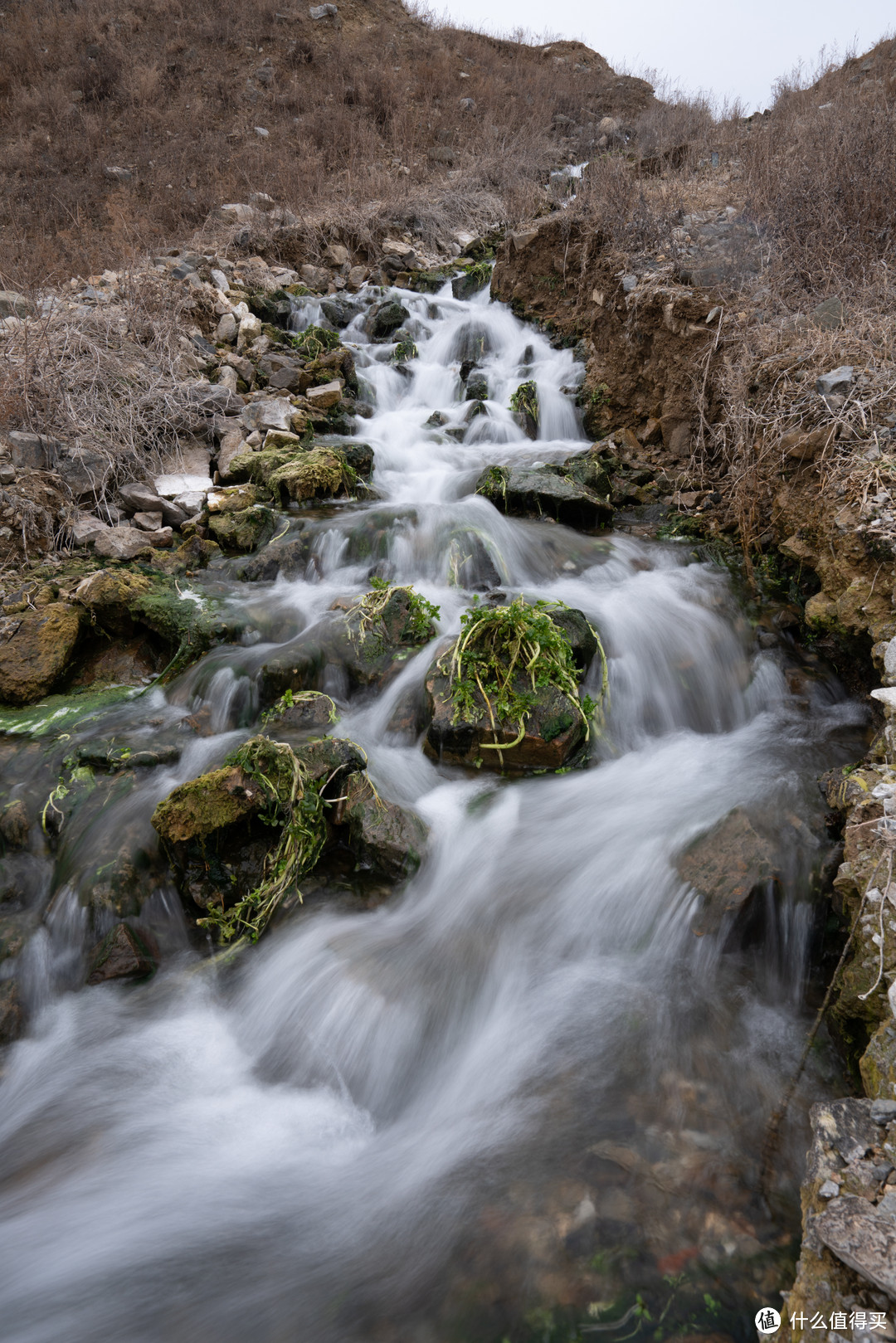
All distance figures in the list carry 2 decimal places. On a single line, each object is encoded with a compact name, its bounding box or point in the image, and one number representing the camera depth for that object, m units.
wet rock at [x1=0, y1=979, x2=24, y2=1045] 2.74
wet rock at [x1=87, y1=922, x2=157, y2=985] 2.88
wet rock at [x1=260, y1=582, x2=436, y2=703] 3.96
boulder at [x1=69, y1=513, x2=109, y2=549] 4.87
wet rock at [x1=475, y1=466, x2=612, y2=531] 5.46
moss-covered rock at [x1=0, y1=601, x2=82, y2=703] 3.87
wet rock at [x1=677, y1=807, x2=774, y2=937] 2.72
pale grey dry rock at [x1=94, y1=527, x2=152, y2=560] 4.84
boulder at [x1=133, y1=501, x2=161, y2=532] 5.17
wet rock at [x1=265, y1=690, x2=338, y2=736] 3.70
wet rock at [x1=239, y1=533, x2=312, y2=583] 4.95
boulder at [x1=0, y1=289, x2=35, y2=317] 6.82
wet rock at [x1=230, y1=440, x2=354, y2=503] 5.70
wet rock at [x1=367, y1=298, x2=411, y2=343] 9.02
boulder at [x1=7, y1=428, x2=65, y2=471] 5.08
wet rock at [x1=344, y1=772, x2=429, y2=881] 3.15
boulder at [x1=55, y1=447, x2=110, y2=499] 5.11
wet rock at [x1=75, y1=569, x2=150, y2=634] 4.25
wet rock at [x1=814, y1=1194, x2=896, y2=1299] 1.31
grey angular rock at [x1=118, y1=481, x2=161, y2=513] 5.24
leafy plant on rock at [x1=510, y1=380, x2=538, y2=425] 7.12
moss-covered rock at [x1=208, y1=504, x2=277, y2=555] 5.19
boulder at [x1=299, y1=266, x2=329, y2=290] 10.06
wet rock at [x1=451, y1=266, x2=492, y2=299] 9.90
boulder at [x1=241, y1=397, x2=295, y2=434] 6.35
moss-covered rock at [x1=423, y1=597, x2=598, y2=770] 3.55
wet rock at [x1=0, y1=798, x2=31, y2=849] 3.23
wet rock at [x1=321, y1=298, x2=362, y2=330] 9.15
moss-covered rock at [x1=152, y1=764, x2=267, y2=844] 2.98
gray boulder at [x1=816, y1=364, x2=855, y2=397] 4.10
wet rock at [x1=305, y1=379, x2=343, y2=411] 6.93
